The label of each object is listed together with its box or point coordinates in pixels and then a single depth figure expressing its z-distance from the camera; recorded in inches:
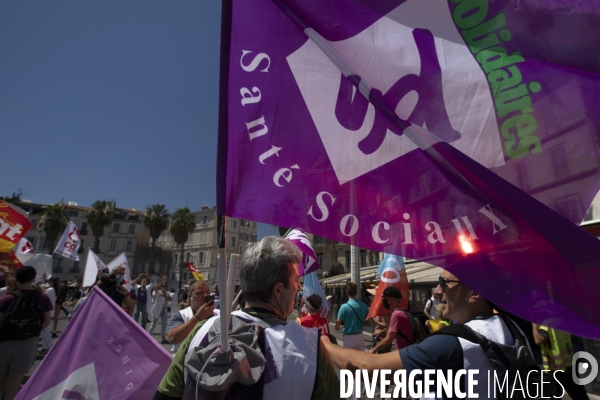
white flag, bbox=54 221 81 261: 589.3
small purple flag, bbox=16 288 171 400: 110.7
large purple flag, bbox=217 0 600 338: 74.2
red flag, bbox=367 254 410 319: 282.5
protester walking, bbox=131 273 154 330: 486.6
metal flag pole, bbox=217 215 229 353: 52.1
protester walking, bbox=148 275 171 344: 482.6
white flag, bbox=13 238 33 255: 605.7
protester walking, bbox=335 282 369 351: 274.8
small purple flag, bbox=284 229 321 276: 212.2
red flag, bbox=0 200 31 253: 348.5
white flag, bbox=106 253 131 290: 534.7
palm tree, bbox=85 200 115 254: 1988.2
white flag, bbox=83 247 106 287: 459.5
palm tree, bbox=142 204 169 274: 1983.3
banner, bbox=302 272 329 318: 297.8
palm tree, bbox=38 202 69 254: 1909.4
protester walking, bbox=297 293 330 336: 234.7
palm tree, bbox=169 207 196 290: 1924.2
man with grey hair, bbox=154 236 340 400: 58.7
